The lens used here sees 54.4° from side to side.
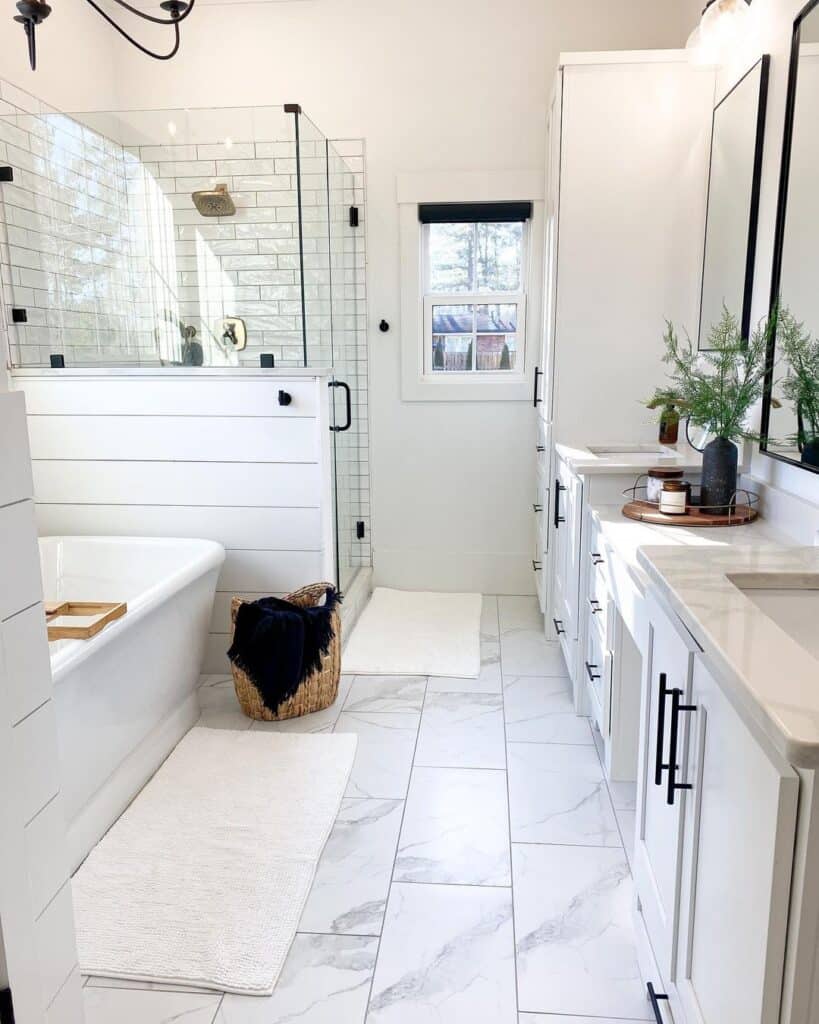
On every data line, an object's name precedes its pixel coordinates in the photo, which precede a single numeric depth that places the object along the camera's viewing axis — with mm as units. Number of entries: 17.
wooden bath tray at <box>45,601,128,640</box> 2117
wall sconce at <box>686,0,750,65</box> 2480
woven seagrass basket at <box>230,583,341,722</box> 2932
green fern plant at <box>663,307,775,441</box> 2221
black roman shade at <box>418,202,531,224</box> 3982
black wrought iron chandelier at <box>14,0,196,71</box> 1630
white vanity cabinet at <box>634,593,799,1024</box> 928
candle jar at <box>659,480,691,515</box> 2234
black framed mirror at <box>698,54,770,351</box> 2457
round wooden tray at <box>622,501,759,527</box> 2180
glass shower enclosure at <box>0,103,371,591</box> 3119
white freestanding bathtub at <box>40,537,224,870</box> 2115
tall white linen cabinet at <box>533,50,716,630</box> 3078
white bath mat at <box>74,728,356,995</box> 1801
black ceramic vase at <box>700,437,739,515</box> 2293
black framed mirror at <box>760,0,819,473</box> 1993
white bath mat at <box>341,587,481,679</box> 3445
